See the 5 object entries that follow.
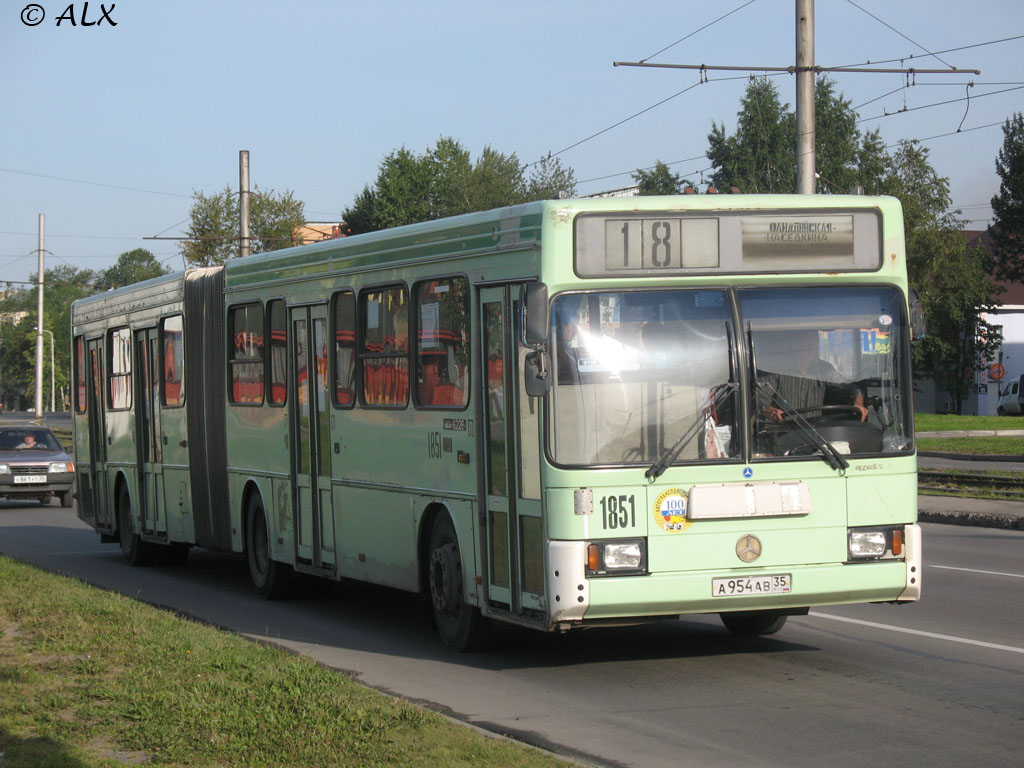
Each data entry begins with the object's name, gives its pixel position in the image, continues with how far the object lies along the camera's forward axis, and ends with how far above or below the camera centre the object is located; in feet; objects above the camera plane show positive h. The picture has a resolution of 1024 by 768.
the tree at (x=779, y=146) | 286.25 +46.77
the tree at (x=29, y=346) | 467.11 +18.35
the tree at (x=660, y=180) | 298.56 +41.56
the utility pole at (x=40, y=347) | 204.64 +7.40
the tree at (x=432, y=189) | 296.92 +41.74
